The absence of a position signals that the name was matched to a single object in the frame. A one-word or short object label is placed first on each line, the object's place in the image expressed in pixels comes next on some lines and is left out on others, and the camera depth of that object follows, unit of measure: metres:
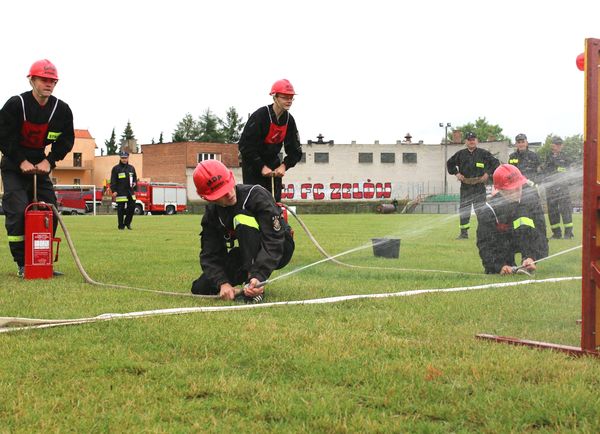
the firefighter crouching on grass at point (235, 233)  5.77
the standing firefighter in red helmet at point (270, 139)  8.91
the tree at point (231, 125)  122.44
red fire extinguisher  7.69
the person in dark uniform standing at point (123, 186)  20.00
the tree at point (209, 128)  121.00
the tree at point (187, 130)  124.38
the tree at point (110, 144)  133.88
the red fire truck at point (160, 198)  58.62
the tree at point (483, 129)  121.50
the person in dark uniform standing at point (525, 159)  13.75
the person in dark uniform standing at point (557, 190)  14.11
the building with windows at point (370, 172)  78.75
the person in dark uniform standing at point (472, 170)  15.12
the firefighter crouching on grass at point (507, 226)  8.16
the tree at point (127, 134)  128.90
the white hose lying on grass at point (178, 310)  4.70
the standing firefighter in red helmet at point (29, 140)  7.68
